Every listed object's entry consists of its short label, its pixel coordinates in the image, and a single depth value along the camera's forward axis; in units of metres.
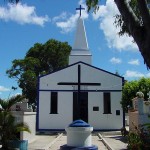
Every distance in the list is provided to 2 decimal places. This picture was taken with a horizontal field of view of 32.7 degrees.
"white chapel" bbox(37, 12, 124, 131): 22.43
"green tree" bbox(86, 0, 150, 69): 4.04
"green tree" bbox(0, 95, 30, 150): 9.95
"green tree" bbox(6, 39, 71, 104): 37.61
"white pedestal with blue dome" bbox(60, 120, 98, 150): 8.93
